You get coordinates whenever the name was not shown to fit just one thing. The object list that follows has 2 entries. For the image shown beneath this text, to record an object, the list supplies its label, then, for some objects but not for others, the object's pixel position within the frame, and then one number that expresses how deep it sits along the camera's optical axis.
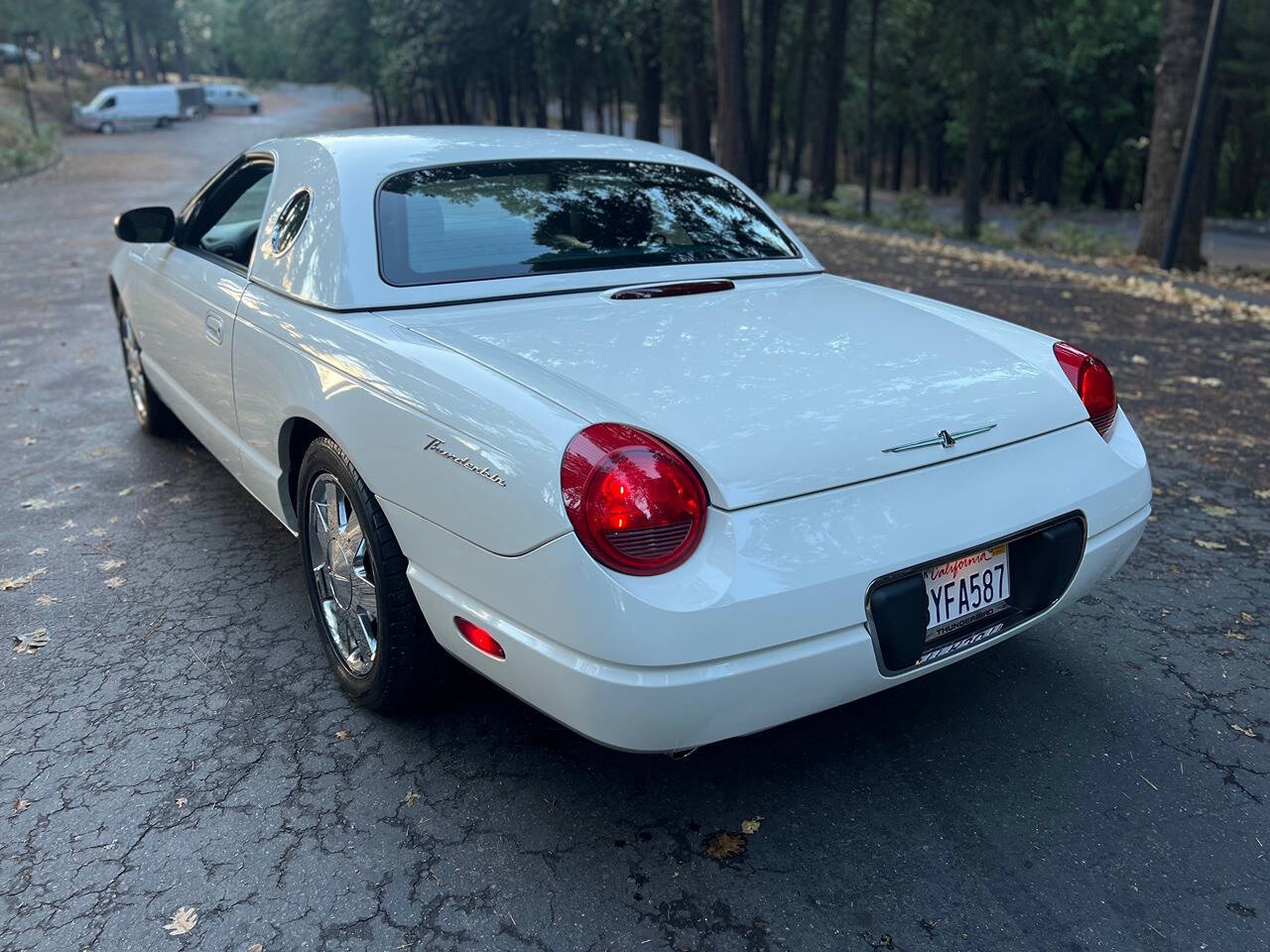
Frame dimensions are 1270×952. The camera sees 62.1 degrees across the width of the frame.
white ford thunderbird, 2.17
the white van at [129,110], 48.28
